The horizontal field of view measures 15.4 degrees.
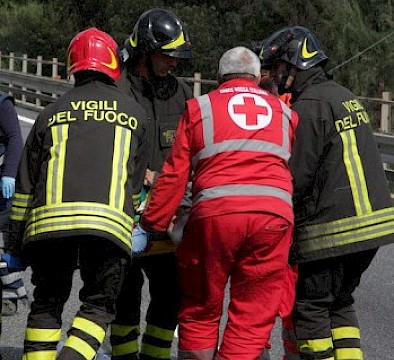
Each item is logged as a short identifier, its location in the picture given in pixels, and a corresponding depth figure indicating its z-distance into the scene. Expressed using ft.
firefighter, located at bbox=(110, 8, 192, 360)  24.31
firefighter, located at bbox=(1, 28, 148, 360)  20.90
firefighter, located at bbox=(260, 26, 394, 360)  22.46
